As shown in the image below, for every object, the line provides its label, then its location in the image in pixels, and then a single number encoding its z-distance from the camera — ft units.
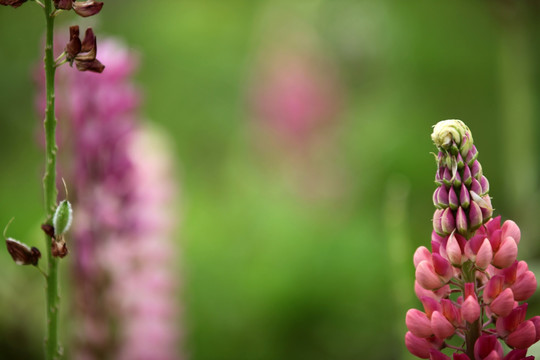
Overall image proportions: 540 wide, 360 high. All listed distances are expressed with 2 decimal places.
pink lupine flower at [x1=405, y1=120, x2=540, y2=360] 2.66
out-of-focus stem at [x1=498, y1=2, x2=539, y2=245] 5.13
